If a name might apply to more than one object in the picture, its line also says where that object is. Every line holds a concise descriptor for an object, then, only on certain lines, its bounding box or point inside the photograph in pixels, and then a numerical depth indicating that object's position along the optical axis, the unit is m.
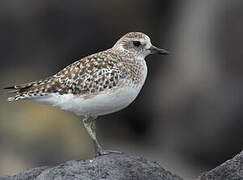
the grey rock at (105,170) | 10.02
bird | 11.23
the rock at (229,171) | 10.36
